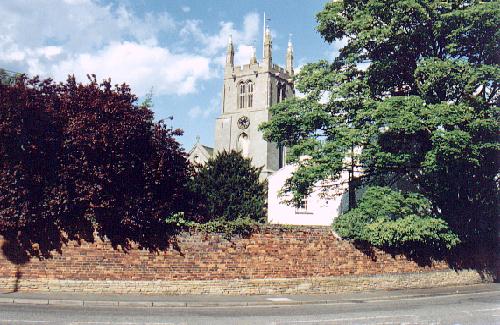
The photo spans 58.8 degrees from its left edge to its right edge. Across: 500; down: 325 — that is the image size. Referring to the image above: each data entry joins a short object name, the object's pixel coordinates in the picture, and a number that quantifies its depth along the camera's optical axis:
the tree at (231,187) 32.28
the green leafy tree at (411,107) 17.27
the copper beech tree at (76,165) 14.12
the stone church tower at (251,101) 60.44
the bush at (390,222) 17.41
